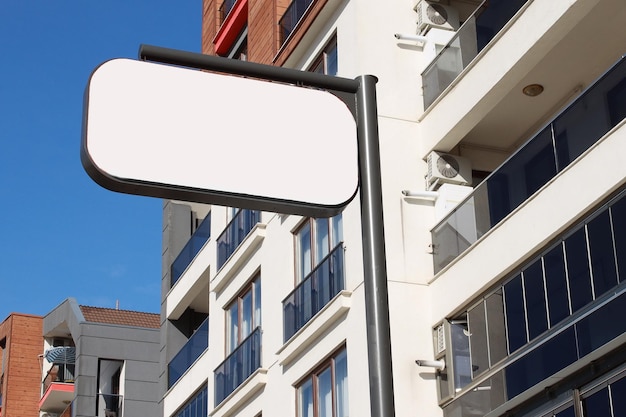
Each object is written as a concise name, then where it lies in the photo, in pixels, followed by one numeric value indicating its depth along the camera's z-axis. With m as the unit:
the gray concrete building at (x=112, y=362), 41.81
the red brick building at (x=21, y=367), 50.19
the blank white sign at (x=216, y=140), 3.53
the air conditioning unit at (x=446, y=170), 21.38
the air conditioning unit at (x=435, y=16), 23.14
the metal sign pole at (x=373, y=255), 3.58
